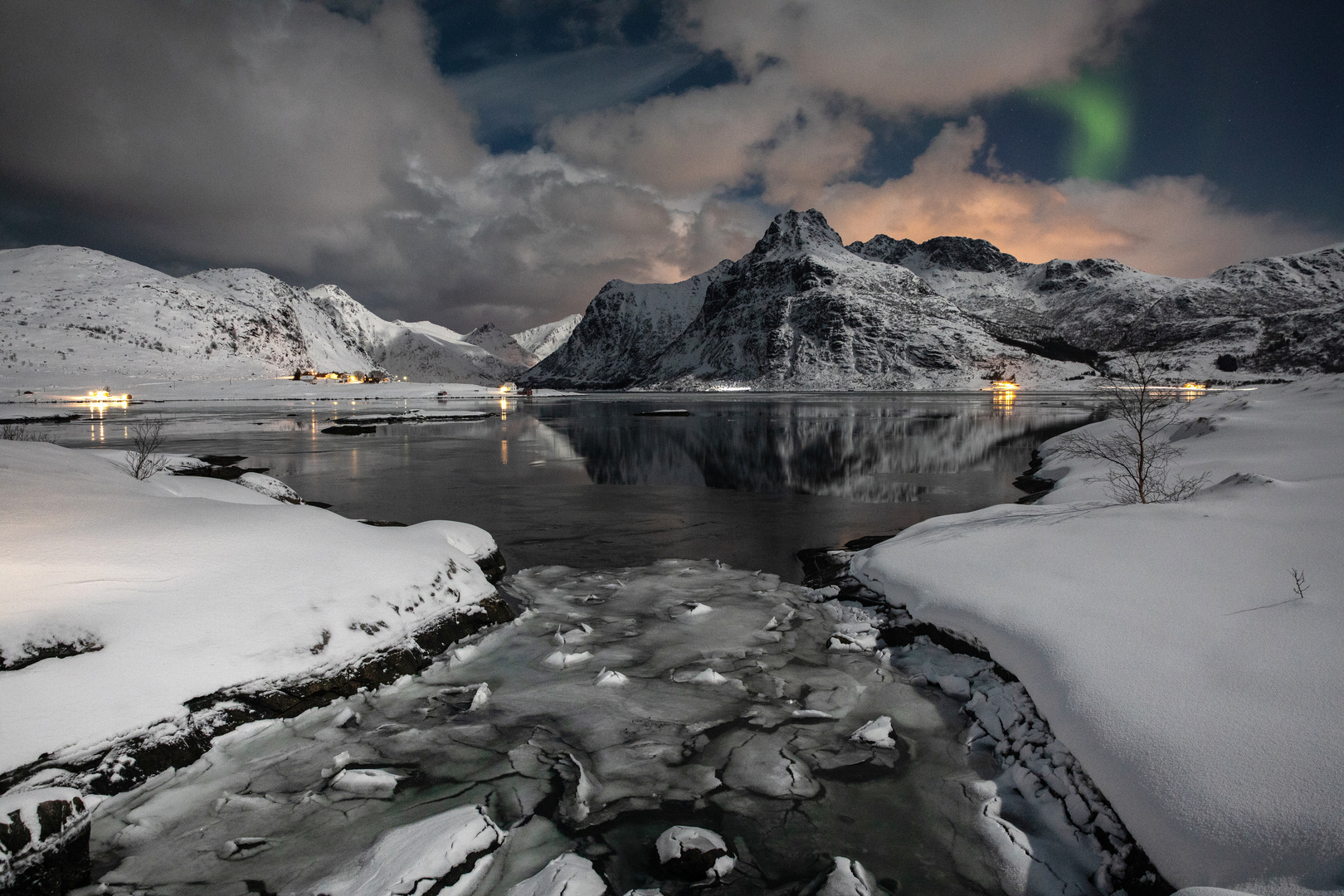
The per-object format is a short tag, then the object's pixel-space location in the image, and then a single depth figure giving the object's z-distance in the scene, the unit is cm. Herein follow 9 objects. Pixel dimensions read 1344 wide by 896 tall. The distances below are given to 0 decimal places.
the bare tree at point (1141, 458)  1198
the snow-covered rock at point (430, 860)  423
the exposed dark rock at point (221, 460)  2500
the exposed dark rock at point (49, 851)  396
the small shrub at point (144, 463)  1408
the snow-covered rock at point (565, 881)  423
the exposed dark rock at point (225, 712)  501
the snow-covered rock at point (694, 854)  449
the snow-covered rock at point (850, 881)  432
